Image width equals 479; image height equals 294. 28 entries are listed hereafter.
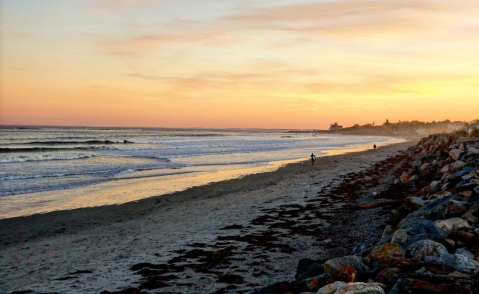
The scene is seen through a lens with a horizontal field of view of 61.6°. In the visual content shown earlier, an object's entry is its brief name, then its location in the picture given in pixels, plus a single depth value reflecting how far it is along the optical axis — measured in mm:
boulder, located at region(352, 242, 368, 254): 7143
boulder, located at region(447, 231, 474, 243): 6020
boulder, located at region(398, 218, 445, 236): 6703
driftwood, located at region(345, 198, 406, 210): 12070
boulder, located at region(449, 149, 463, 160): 16547
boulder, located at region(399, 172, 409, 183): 16766
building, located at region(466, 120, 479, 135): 35269
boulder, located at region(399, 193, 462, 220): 7836
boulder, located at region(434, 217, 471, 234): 6516
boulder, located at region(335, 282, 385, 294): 4309
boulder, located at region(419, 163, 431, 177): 16578
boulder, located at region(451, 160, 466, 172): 13453
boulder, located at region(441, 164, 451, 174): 14442
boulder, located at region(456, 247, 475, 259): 5574
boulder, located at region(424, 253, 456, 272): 5079
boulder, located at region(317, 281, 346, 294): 4597
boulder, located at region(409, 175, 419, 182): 16545
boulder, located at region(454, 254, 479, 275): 4953
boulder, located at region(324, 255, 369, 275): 5504
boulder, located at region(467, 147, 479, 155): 15519
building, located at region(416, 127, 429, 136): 133750
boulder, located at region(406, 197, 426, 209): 9539
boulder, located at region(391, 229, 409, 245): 6535
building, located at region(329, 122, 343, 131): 193625
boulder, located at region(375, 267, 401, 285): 4820
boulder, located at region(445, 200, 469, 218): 7543
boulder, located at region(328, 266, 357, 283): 5059
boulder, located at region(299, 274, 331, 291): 5271
